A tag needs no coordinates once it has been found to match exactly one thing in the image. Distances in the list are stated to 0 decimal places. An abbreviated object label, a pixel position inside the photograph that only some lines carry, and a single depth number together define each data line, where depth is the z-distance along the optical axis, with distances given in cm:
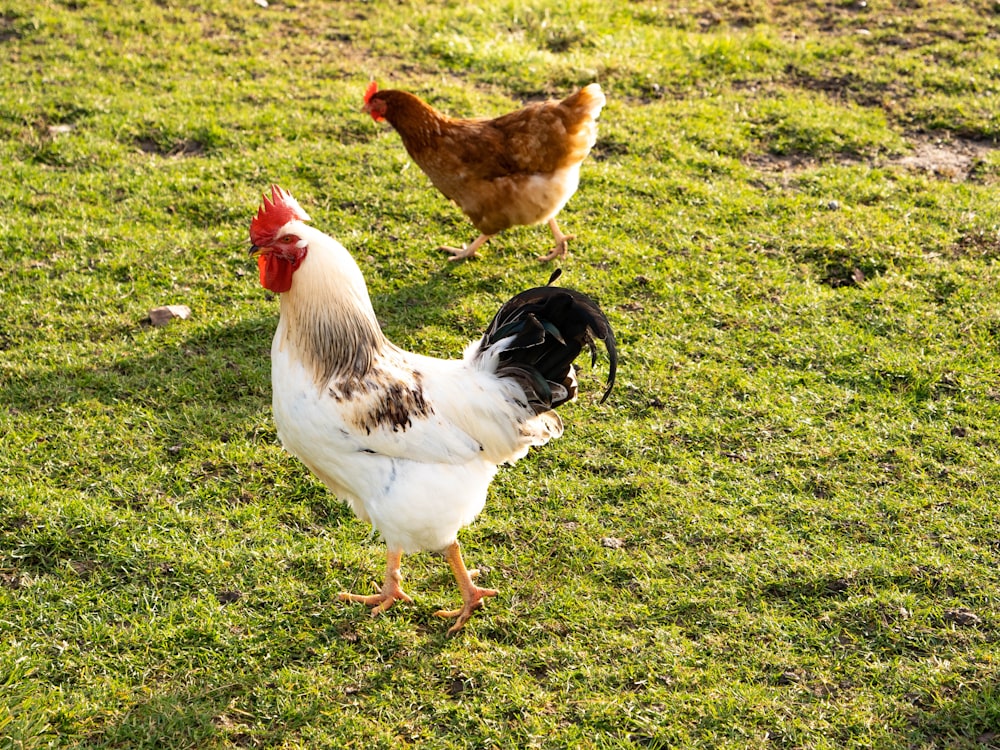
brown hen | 657
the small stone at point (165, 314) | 610
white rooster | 398
